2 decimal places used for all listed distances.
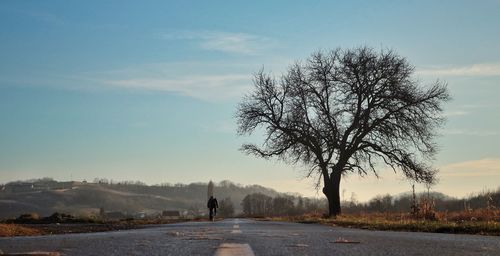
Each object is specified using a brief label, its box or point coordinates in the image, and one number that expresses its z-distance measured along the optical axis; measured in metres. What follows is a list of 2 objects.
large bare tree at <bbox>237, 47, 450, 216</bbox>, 30.27
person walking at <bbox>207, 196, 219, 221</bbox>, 35.08
